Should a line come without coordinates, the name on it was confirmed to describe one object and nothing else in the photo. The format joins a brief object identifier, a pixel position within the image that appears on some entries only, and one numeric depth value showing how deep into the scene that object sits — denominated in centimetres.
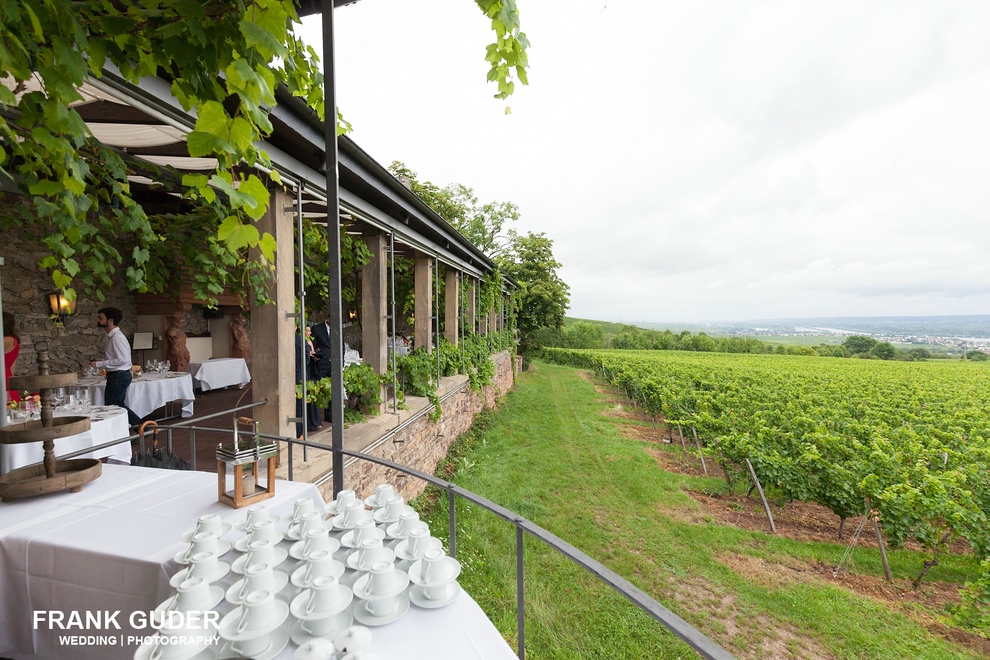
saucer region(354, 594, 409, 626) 113
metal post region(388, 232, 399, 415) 563
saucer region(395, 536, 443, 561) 138
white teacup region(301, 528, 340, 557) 137
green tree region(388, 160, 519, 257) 3091
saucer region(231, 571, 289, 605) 115
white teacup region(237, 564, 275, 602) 116
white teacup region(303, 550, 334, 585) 119
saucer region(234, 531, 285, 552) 143
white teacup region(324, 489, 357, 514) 170
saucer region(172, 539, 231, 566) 135
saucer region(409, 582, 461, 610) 122
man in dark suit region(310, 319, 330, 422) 573
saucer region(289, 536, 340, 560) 138
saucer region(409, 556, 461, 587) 126
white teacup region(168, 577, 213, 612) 110
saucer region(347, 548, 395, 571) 132
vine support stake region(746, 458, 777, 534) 599
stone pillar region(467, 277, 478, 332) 1187
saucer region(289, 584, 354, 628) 106
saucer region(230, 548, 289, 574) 131
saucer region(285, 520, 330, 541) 150
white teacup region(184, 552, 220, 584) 124
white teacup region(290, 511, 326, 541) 149
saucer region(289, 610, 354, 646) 106
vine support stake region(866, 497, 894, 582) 491
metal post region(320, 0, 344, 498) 210
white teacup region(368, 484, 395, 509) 171
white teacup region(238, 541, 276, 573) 131
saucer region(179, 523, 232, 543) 146
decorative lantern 178
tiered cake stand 178
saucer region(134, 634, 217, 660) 95
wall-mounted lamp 646
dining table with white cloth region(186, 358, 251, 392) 835
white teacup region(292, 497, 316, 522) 160
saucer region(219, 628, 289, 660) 101
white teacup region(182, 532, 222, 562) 134
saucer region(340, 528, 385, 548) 144
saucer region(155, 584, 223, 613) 110
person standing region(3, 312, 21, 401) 462
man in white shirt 521
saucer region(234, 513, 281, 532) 151
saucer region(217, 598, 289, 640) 101
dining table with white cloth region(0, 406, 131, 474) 330
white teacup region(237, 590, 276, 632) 103
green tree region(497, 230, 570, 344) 2459
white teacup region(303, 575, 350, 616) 108
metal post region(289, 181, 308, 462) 355
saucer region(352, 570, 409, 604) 117
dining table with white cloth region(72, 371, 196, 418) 578
